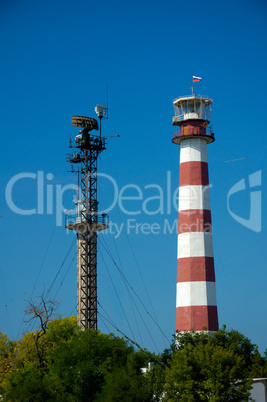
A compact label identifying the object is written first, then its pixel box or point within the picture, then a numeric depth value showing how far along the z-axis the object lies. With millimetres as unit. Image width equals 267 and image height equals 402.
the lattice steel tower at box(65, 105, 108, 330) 76125
